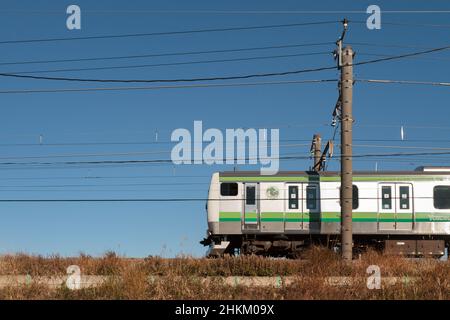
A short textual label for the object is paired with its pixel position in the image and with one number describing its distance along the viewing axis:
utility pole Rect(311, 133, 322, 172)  39.78
